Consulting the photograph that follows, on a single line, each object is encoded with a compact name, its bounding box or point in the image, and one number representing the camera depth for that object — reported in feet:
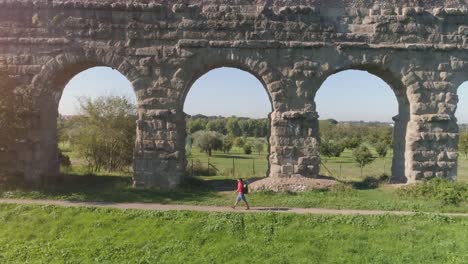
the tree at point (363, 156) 88.48
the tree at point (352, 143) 138.62
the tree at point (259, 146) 160.04
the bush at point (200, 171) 65.58
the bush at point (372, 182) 48.42
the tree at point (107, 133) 70.38
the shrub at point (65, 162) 66.44
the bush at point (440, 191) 40.50
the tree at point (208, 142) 141.36
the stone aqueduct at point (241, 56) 46.68
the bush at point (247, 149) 148.67
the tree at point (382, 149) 125.80
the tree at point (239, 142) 169.34
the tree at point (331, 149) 118.52
